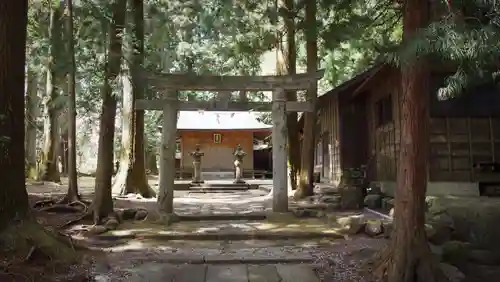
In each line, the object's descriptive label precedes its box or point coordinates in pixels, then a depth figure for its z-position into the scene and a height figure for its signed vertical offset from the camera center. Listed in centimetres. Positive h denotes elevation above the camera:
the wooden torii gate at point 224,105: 1124 +150
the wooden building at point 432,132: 1124 +81
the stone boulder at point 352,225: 896 -129
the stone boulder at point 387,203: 1130 -107
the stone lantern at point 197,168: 2394 -19
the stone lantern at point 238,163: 2373 +4
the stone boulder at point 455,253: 723 -149
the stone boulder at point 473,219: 777 -107
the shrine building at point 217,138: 2886 +169
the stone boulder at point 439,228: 770 -118
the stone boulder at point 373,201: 1223 -108
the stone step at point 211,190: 2242 -133
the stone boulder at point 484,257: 748 -161
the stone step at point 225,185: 2350 -111
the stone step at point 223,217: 1126 -132
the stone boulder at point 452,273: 595 -152
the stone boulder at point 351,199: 1246 -102
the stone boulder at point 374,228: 867 -128
